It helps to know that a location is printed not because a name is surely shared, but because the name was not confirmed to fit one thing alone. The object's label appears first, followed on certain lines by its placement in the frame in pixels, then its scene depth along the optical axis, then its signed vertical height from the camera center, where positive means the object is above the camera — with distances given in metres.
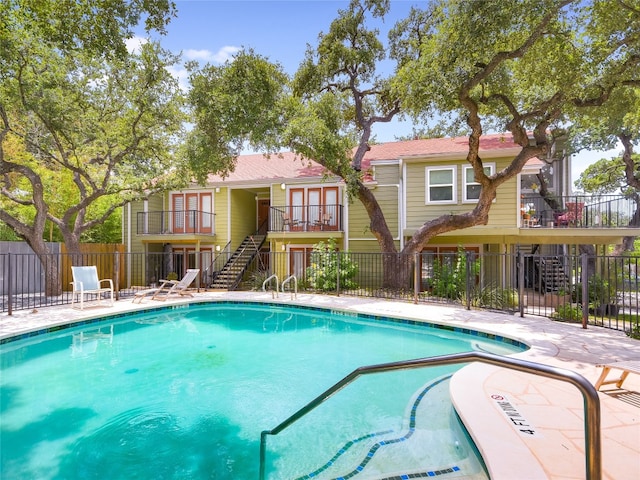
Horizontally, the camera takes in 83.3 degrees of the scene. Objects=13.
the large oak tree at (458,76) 9.05 +5.08
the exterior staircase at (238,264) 15.78 -0.90
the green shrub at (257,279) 15.20 -1.48
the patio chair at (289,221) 16.09 +1.03
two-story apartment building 13.56 +1.50
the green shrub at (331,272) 13.82 -1.07
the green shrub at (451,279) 12.12 -1.23
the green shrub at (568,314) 8.41 -1.72
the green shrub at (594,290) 10.59 -1.48
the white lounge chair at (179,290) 11.49 -1.49
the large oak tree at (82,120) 11.34 +4.53
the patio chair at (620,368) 3.62 -1.35
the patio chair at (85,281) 10.10 -1.02
